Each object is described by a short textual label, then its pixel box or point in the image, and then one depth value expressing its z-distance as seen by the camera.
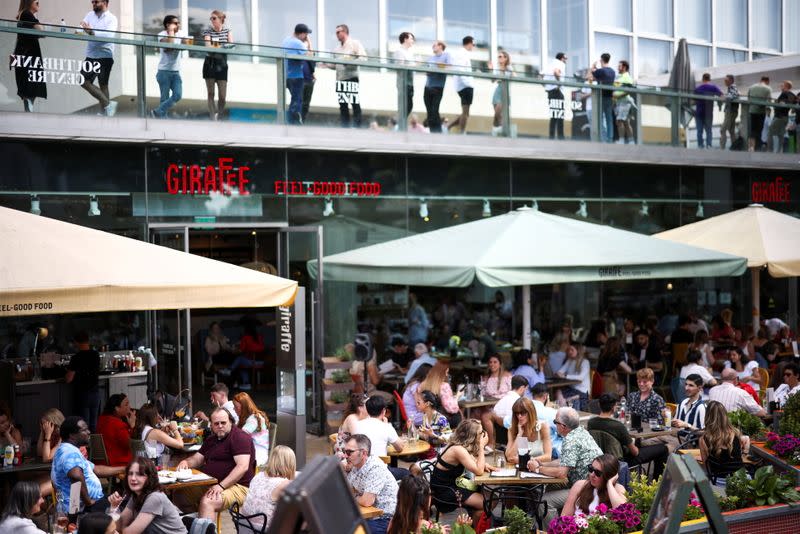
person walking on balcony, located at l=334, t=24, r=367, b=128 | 15.56
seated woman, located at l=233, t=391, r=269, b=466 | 10.30
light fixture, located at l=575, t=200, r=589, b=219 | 19.72
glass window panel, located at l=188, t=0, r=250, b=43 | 17.84
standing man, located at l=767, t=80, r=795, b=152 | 21.97
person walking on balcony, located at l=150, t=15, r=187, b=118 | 13.93
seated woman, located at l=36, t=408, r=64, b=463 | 9.54
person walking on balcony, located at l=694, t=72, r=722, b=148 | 20.53
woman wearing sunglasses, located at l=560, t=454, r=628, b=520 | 7.37
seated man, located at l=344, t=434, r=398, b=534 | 8.01
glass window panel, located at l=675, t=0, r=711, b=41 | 25.22
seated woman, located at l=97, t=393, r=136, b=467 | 9.98
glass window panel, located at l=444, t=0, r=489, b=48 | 21.12
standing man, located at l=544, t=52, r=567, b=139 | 17.98
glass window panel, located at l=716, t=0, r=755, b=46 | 25.91
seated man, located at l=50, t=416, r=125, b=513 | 8.33
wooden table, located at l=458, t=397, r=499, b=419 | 12.30
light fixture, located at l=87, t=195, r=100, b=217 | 14.16
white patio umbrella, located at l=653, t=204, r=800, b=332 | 14.41
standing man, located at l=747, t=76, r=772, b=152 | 21.55
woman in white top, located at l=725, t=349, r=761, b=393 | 13.71
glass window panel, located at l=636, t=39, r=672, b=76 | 24.62
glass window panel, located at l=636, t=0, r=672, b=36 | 24.44
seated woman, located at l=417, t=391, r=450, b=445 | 10.70
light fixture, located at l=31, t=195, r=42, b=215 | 13.70
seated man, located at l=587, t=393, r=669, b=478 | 9.67
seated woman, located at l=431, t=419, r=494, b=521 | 8.84
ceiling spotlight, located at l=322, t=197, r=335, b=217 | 16.36
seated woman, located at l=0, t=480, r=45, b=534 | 6.82
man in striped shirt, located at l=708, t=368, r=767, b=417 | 11.27
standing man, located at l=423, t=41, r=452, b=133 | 16.59
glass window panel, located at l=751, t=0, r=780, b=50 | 26.62
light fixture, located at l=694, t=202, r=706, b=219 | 21.75
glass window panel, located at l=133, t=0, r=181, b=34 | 17.25
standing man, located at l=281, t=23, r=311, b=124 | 15.08
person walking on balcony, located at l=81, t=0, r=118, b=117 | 13.30
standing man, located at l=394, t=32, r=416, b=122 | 16.22
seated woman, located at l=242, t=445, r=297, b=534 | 7.75
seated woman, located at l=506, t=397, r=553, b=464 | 9.59
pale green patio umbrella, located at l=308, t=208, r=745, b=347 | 11.78
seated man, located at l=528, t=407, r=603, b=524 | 8.73
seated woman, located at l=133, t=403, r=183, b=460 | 9.66
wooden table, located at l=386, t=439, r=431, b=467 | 9.87
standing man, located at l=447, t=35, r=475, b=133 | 16.92
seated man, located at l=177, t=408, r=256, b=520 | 8.86
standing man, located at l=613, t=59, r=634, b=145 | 19.05
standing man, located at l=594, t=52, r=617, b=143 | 18.84
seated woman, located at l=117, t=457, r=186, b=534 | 7.22
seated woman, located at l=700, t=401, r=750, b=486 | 9.14
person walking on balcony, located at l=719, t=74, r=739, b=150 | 20.95
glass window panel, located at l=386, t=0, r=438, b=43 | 20.33
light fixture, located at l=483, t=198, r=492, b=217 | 18.25
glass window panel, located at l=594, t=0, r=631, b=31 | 23.59
